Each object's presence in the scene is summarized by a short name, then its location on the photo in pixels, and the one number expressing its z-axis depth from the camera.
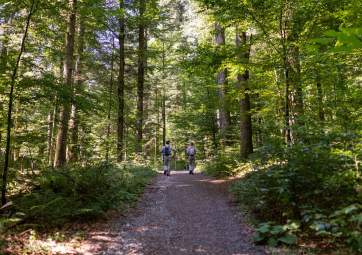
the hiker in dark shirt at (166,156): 18.17
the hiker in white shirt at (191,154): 19.32
